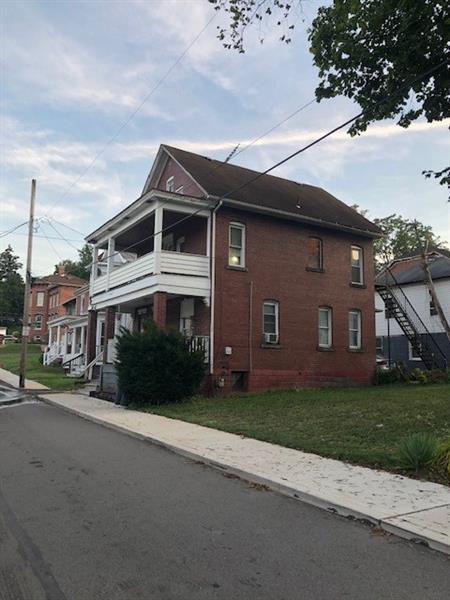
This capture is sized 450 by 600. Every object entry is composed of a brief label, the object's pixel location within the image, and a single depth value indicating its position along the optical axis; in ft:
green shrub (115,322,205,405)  53.16
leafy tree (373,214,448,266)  180.86
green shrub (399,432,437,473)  24.88
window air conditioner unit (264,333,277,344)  67.97
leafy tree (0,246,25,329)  288.71
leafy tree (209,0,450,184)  35.60
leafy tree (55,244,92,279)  290.97
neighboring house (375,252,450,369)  101.45
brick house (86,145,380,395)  63.41
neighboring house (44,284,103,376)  118.42
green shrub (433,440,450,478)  24.07
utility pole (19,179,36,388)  79.87
